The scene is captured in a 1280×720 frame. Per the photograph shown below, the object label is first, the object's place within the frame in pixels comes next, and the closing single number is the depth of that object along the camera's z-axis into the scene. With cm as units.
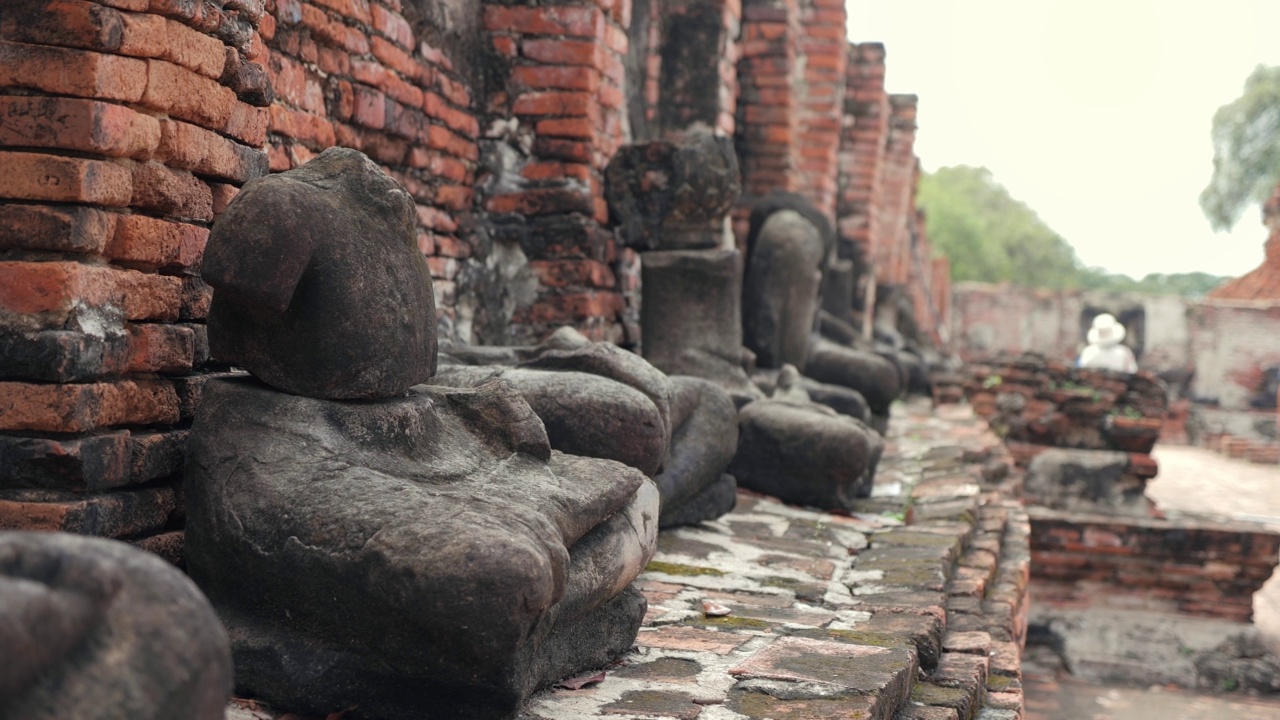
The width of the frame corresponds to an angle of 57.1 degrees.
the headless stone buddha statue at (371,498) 188
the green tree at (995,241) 3844
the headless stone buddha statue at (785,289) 640
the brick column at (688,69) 703
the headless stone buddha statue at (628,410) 301
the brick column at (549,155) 500
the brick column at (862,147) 1088
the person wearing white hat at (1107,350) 1391
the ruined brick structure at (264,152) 218
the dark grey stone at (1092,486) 946
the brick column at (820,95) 922
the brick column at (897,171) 1382
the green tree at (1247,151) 3228
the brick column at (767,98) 805
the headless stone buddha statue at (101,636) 112
